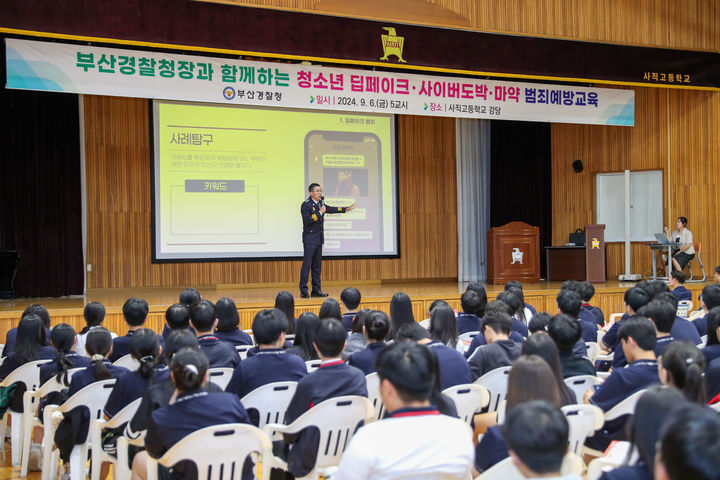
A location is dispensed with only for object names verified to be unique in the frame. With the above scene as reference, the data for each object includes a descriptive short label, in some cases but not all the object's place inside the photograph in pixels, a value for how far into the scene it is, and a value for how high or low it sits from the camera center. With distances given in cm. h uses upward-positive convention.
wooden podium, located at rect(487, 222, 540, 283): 1015 -24
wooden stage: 703 -70
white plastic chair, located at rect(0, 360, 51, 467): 392 -104
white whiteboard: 1095 +49
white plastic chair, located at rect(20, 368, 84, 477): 362 -97
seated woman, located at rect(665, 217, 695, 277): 981 -17
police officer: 793 +5
